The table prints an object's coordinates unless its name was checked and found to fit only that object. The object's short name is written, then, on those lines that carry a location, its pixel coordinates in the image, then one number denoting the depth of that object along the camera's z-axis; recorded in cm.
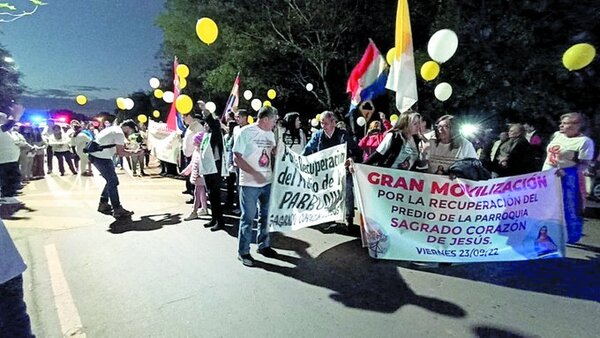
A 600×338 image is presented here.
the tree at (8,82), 2295
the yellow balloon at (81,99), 1658
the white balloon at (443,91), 958
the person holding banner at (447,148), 457
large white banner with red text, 415
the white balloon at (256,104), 1530
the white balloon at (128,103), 1491
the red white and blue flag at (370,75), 764
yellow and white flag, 492
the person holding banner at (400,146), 455
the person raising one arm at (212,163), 588
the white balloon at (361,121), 1452
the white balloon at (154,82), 1548
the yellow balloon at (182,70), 1118
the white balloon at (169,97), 1285
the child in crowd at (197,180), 643
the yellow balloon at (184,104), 784
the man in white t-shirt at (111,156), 632
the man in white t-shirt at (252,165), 432
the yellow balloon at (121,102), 1484
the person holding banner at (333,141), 545
